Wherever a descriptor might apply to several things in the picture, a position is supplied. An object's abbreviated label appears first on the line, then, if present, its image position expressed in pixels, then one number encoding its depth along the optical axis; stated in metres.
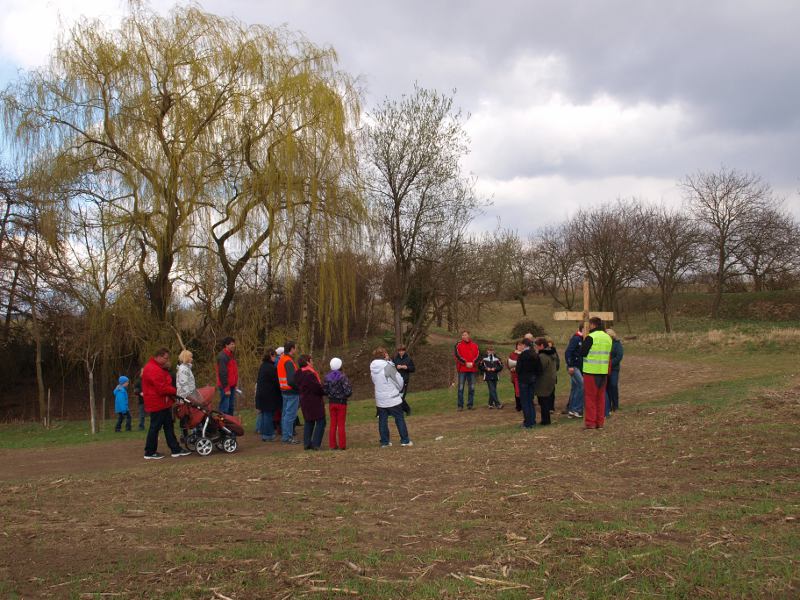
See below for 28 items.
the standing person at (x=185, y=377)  10.72
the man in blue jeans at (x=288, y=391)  11.57
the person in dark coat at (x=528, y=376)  11.41
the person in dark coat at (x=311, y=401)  10.41
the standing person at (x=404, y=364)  16.09
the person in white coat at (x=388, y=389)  10.41
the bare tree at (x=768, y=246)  42.88
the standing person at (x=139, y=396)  15.69
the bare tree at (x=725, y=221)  42.88
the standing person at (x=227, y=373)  12.45
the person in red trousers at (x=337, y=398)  10.29
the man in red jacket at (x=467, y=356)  15.27
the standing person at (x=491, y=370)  15.23
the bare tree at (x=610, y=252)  43.16
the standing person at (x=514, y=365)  13.98
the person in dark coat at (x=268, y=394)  11.94
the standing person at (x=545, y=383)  11.75
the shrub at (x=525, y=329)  41.16
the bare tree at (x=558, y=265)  51.34
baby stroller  10.71
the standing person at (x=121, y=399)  17.11
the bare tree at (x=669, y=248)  42.91
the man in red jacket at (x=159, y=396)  10.20
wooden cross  15.40
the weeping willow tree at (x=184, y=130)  17.50
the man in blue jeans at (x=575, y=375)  12.49
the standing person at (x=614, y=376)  12.54
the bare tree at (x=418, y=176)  28.20
